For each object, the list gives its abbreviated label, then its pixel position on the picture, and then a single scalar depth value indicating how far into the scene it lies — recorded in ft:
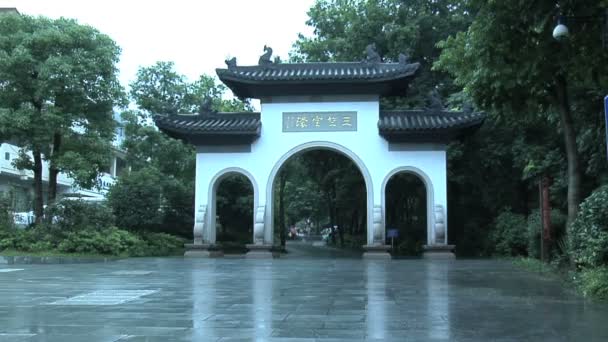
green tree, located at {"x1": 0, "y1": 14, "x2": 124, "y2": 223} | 59.21
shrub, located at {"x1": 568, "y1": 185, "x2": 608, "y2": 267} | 29.48
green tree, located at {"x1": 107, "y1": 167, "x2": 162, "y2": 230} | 71.77
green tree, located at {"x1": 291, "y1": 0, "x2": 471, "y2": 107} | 74.49
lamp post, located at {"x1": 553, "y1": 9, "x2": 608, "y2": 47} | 27.07
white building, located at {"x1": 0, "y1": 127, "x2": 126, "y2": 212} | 103.77
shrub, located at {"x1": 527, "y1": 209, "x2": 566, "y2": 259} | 49.34
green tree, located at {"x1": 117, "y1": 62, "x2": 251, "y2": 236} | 85.20
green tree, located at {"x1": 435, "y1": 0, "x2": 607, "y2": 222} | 30.27
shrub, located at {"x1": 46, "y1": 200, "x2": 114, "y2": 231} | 61.16
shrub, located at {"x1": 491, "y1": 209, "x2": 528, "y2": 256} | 61.41
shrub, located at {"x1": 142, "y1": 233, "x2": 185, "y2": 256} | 68.23
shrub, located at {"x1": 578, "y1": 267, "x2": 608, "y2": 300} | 25.76
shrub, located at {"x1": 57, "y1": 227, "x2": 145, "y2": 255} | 57.06
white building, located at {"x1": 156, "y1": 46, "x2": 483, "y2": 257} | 63.41
